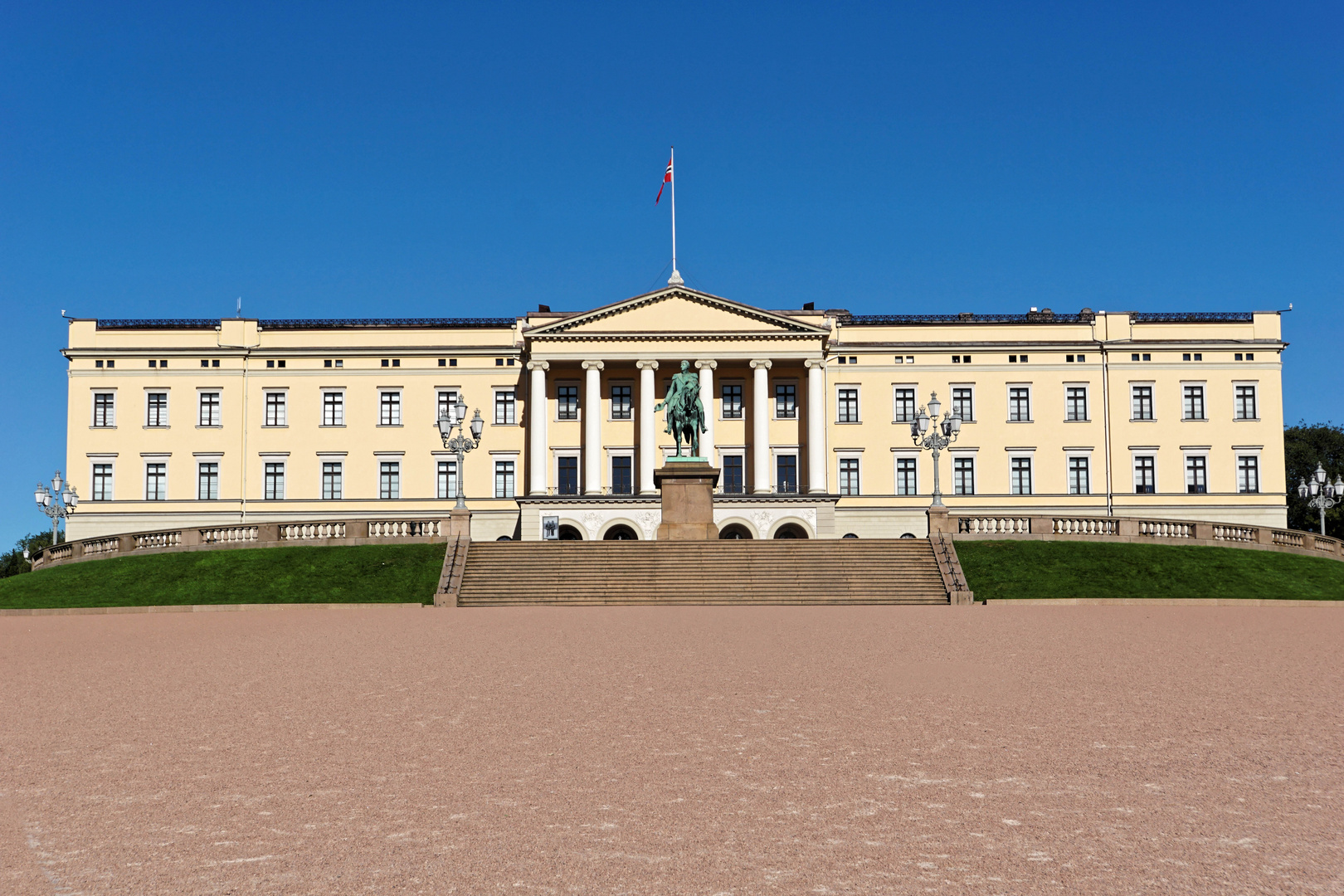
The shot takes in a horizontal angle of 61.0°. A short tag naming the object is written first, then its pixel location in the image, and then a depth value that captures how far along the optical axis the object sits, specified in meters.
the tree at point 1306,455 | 96.50
